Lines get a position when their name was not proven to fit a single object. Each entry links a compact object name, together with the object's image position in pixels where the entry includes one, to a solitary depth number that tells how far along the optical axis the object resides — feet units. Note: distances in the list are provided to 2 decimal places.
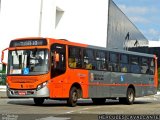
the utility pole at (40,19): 176.33
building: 174.81
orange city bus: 67.56
